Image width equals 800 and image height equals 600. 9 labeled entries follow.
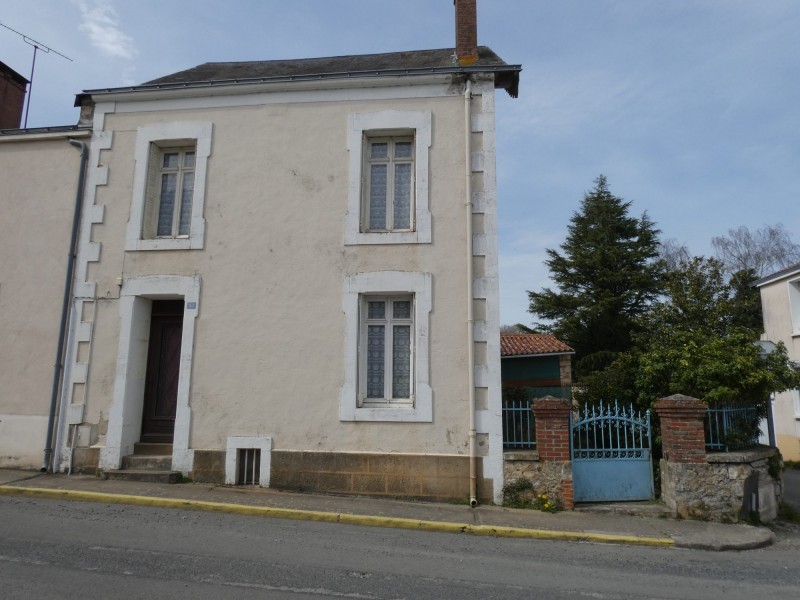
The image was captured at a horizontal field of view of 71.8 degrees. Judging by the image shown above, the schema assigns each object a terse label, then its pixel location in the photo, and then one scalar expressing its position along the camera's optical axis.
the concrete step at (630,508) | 7.46
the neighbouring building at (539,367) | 18.34
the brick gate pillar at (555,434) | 7.63
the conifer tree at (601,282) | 26.06
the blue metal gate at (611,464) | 7.82
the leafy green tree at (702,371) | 7.93
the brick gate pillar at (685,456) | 7.39
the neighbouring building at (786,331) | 17.53
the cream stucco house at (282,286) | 8.13
